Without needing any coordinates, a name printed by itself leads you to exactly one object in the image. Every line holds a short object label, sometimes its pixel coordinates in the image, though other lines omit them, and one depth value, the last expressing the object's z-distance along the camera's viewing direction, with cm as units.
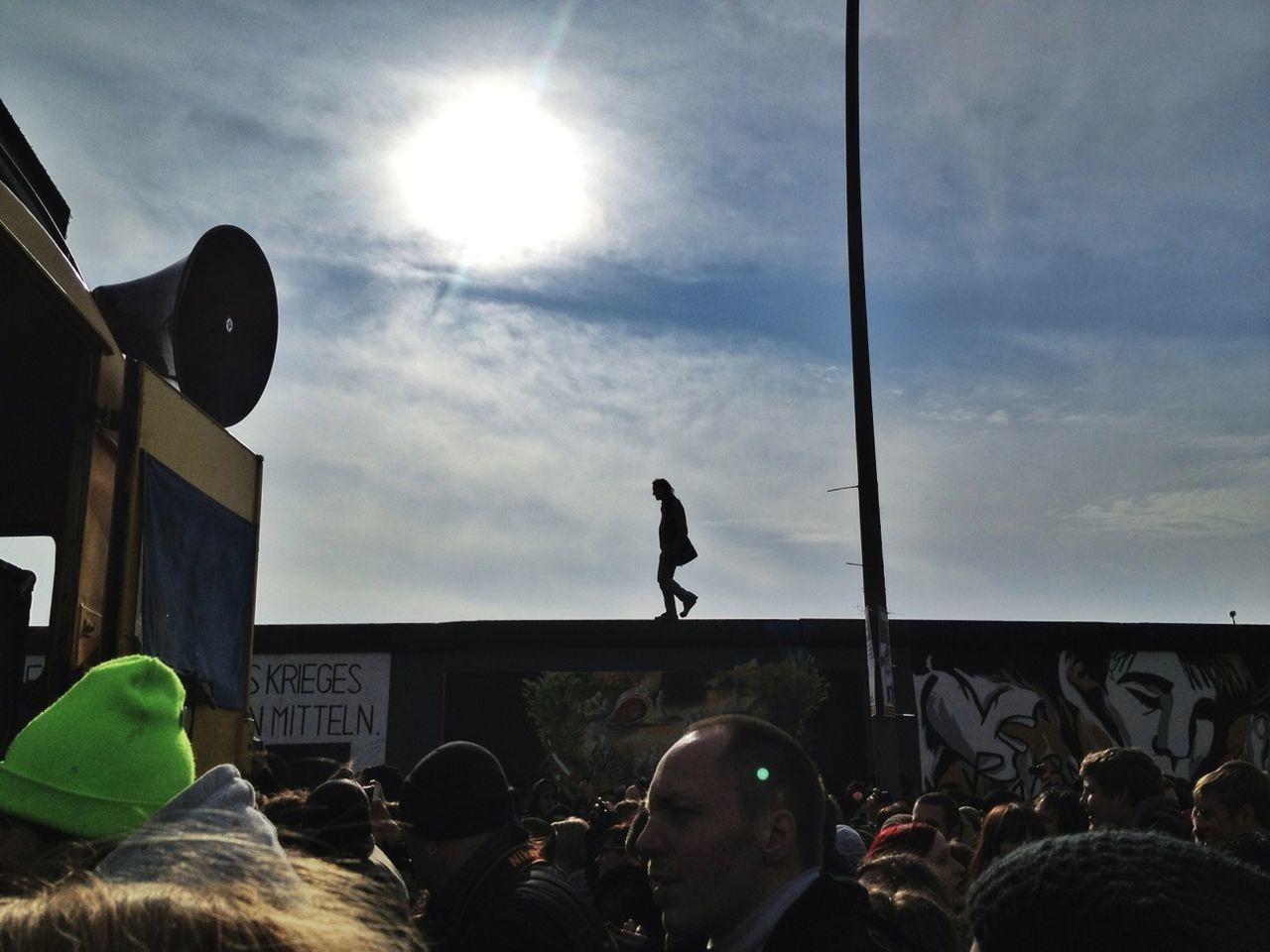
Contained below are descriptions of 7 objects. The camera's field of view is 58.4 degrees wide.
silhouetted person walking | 1572
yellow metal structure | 343
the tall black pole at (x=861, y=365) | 1024
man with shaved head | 266
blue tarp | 378
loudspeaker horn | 425
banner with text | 1630
